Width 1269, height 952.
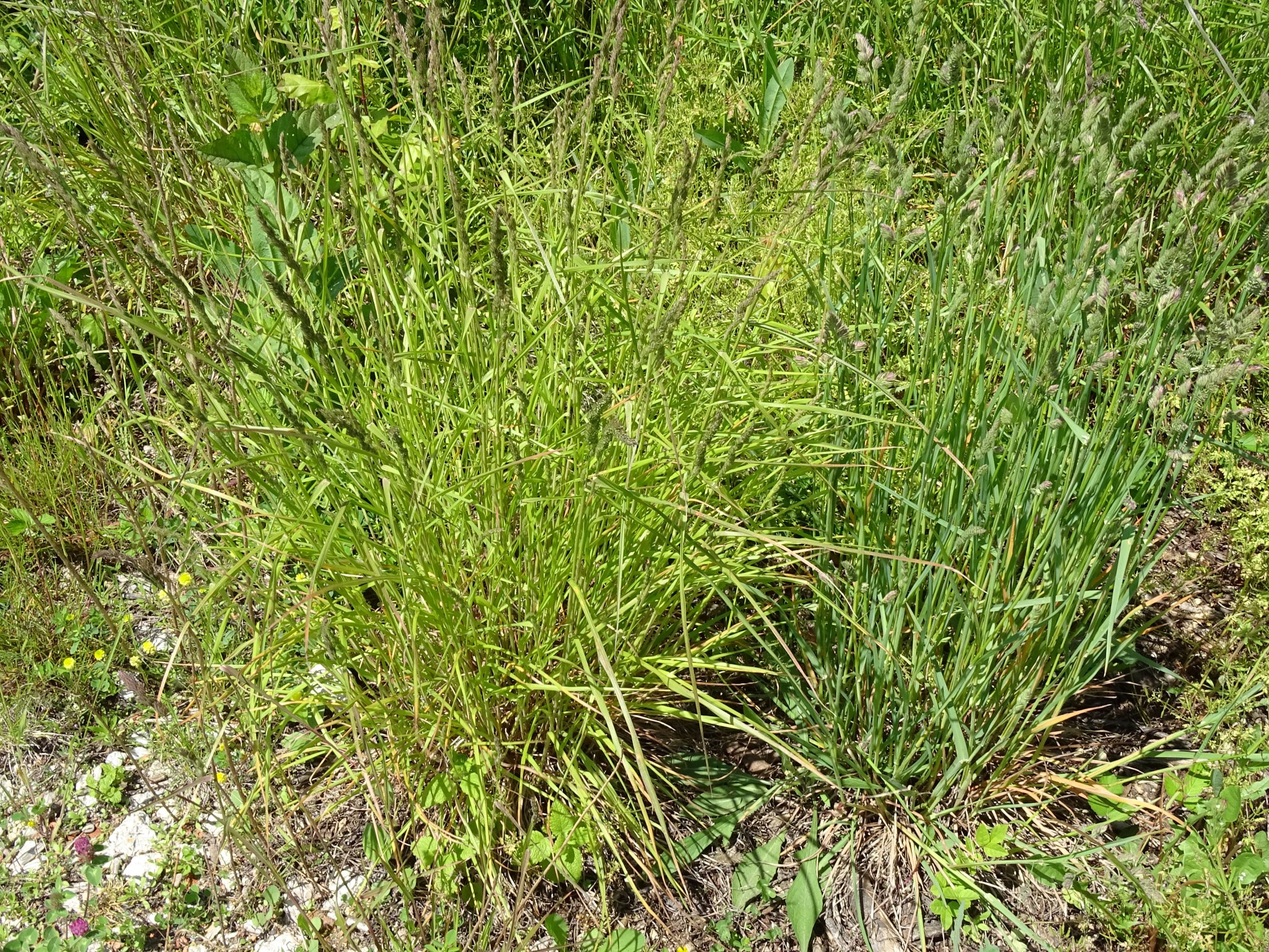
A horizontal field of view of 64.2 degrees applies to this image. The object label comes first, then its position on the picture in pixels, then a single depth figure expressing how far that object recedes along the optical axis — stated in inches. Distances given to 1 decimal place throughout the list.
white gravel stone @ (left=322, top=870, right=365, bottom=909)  64.6
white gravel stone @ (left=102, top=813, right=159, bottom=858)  68.9
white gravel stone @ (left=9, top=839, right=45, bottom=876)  67.6
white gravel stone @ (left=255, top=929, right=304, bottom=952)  63.5
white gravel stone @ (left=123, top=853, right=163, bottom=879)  66.8
